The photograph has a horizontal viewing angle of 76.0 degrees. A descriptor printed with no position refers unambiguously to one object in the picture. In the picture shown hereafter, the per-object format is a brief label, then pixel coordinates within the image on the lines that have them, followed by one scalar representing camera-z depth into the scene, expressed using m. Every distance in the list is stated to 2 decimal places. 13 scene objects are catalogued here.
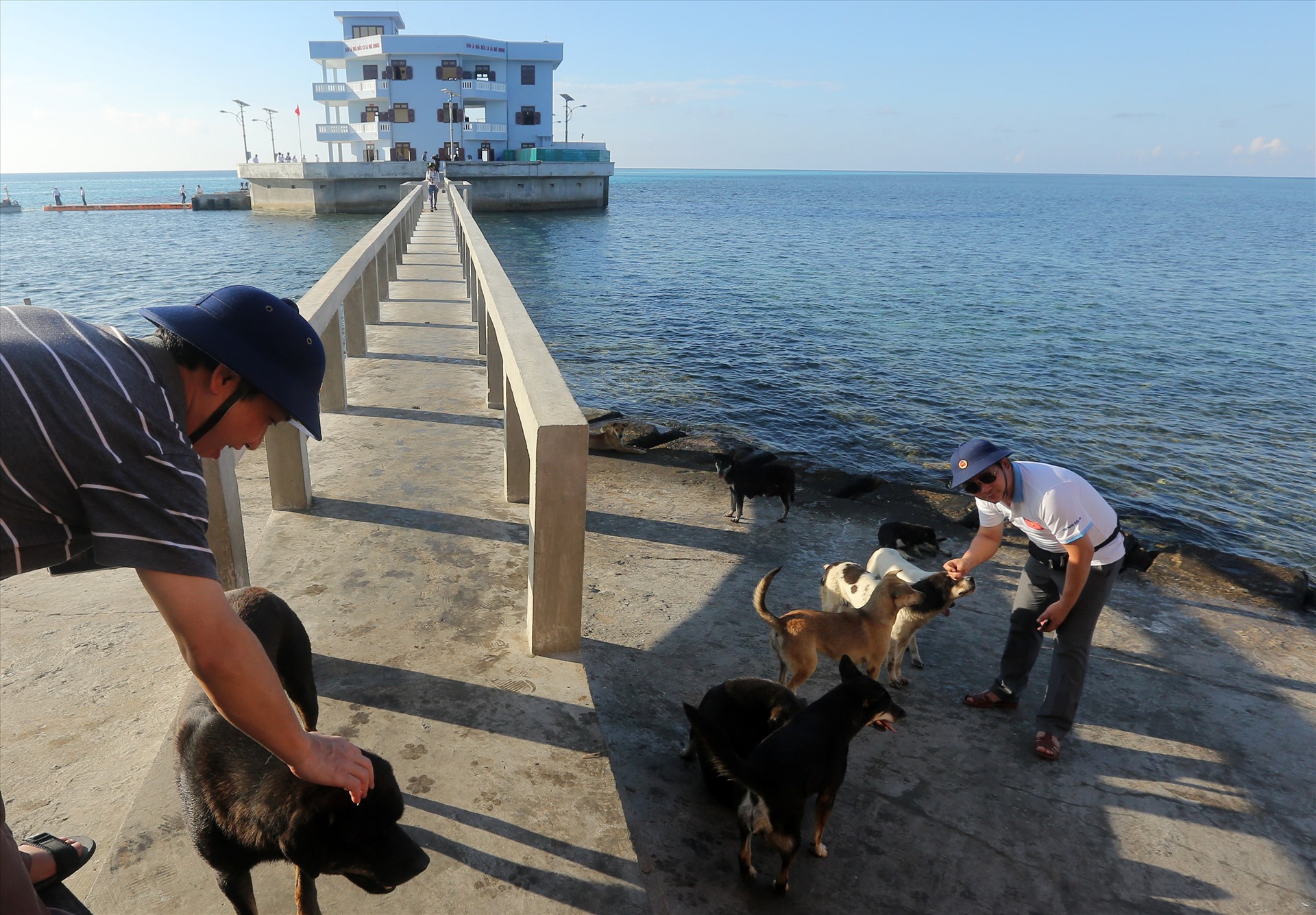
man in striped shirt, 1.48
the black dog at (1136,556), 7.47
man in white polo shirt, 4.35
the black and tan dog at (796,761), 3.03
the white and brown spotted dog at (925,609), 4.89
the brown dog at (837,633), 4.60
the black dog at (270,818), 2.14
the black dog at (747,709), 3.81
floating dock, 85.00
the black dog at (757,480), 7.63
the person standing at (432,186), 33.54
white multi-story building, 74.19
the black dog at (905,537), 7.20
